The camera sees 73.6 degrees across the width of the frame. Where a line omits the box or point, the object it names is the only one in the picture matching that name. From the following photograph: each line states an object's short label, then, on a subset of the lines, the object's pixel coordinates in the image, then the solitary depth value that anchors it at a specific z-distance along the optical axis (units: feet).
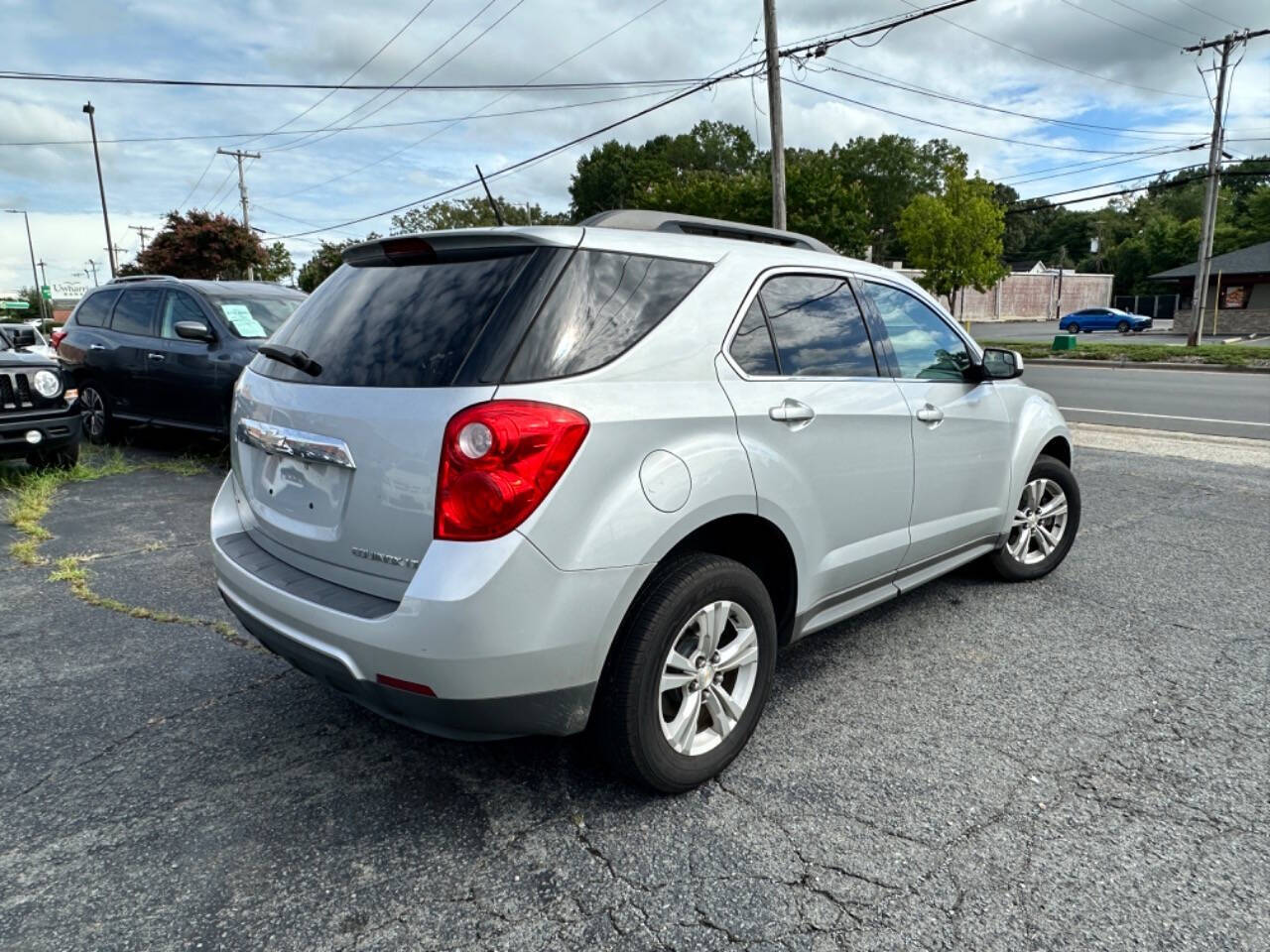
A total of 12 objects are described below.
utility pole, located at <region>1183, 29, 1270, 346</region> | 98.94
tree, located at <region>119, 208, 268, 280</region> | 115.24
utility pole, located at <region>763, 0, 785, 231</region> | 58.95
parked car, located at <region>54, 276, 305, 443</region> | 24.93
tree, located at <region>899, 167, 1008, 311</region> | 139.74
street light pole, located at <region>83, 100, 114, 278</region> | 121.90
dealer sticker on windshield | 25.27
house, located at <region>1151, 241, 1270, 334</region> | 140.97
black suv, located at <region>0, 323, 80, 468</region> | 22.44
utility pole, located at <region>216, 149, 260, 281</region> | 156.25
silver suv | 7.14
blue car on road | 161.38
